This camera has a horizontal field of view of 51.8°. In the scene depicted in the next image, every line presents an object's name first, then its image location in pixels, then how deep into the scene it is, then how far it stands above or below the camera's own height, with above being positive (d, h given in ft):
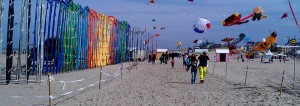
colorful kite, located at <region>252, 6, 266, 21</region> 57.99 +7.28
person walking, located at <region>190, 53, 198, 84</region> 44.05 -2.40
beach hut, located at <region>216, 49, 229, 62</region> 163.22 -1.50
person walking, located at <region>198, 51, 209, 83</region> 42.55 -1.36
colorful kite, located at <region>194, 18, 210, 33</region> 61.82 +5.70
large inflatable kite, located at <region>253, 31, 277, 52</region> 89.62 +3.24
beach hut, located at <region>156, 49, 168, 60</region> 161.17 +0.16
